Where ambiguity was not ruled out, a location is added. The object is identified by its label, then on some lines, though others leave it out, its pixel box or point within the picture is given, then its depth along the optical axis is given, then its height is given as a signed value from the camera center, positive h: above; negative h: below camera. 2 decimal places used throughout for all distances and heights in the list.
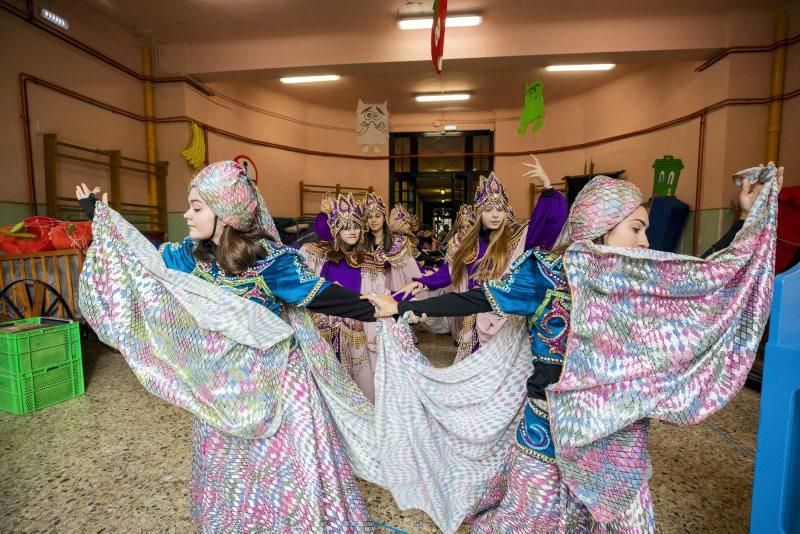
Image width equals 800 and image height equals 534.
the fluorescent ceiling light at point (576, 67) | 5.78 +2.43
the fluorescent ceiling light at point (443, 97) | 7.29 +2.46
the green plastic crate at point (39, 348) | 2.40 -0.81
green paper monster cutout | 4.25 +1.33
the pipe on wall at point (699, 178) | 4.77 +0.64
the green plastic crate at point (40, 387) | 2.44 -1.07
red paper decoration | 3.27 +1.71
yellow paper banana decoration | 5.29 +1.01
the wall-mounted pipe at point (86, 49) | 3.60 +1.92
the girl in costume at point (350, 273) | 2.56 -0.32
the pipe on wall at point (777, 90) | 4.15 +1.52
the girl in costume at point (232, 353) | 1.26 -0.43
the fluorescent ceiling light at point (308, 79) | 6.20 +2.38
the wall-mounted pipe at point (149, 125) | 5.09 +1.32
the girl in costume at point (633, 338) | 1.03 -0.29
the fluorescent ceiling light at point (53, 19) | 3.71 +1.99
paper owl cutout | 5.56 +1.49
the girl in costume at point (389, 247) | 2.99 -0.16
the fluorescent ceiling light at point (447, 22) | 4.37 +2.35
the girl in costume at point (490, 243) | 2.32 -0.10
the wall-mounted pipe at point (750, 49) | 4.12 +1.99
